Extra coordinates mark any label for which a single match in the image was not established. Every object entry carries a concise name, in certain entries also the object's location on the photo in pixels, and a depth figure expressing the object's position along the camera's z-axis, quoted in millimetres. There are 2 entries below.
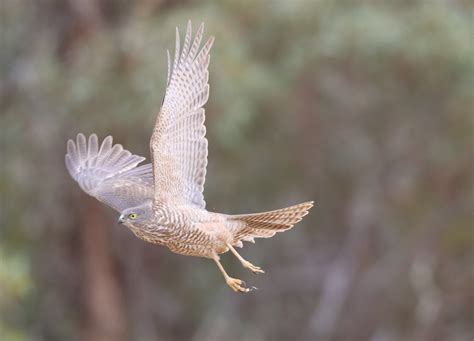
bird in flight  10562
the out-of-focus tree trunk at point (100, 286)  33500
